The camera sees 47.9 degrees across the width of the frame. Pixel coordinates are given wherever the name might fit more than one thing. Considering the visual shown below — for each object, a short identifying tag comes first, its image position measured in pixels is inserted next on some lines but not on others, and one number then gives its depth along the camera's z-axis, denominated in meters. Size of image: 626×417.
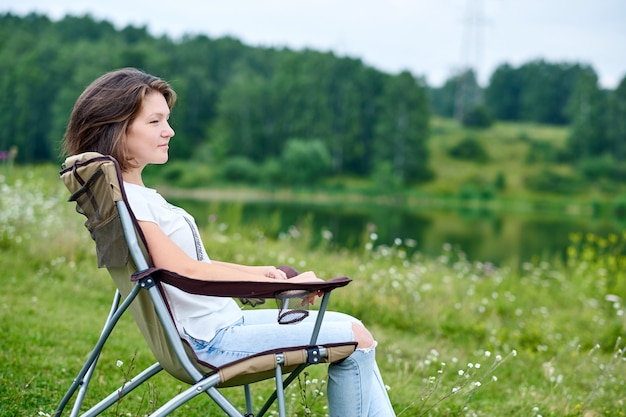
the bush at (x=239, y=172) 57.25
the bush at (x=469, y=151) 66.31
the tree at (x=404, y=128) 62.11
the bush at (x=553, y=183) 56.81
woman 2.37
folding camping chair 2.24
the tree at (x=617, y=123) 66.06
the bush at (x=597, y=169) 60.22
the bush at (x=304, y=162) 58.12
